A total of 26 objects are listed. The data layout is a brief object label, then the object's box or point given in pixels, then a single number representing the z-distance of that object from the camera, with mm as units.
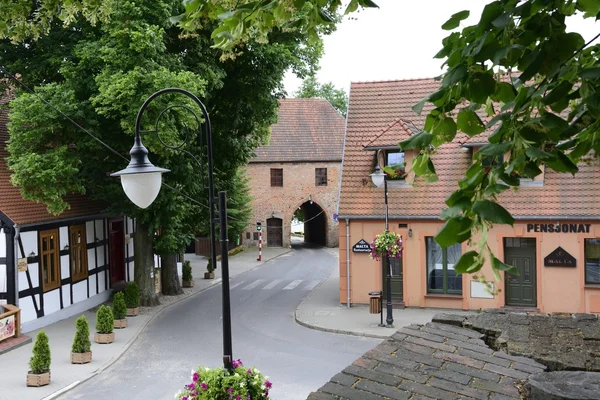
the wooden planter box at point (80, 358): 16172
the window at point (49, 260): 20281
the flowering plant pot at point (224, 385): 7402
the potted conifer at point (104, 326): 18281
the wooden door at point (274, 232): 43438
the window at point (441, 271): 21516
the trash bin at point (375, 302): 20328
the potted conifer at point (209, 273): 30781
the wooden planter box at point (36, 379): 14219
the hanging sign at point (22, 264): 18891
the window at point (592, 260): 20234
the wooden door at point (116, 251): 25625
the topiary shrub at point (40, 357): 14148
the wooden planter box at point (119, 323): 20125
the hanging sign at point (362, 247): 22219
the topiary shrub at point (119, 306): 19953
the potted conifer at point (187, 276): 28062
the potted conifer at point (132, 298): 22031
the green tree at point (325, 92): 64750
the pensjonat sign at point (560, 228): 20250
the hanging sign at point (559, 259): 20281
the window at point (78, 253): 22094
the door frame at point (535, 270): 20625
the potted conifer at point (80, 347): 16156
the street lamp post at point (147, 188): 7547
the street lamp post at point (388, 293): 19312
